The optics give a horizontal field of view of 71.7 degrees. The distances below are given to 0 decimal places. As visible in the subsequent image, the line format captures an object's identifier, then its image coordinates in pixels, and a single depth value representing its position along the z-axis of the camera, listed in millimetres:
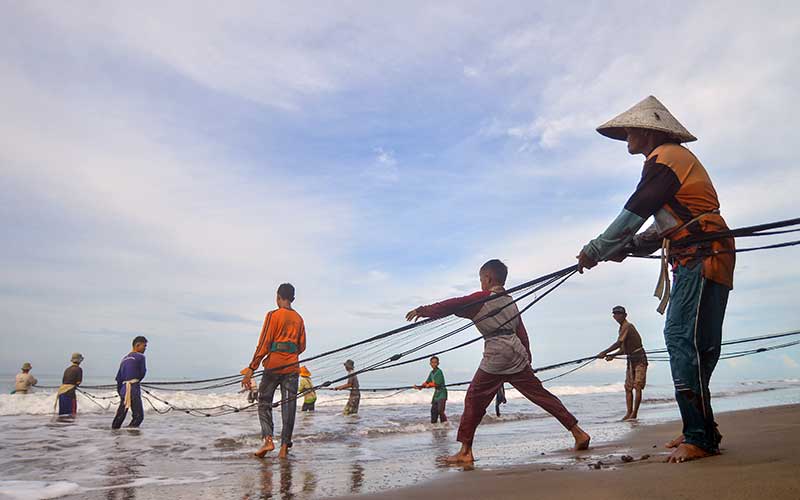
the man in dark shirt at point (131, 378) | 11359
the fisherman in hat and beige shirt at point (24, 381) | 17047
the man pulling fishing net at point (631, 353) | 10234
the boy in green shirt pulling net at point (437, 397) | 13789
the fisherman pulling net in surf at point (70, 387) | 13770
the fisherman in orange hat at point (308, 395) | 16078
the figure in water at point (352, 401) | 16188
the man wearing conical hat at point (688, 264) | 3230
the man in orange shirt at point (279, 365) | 6902
